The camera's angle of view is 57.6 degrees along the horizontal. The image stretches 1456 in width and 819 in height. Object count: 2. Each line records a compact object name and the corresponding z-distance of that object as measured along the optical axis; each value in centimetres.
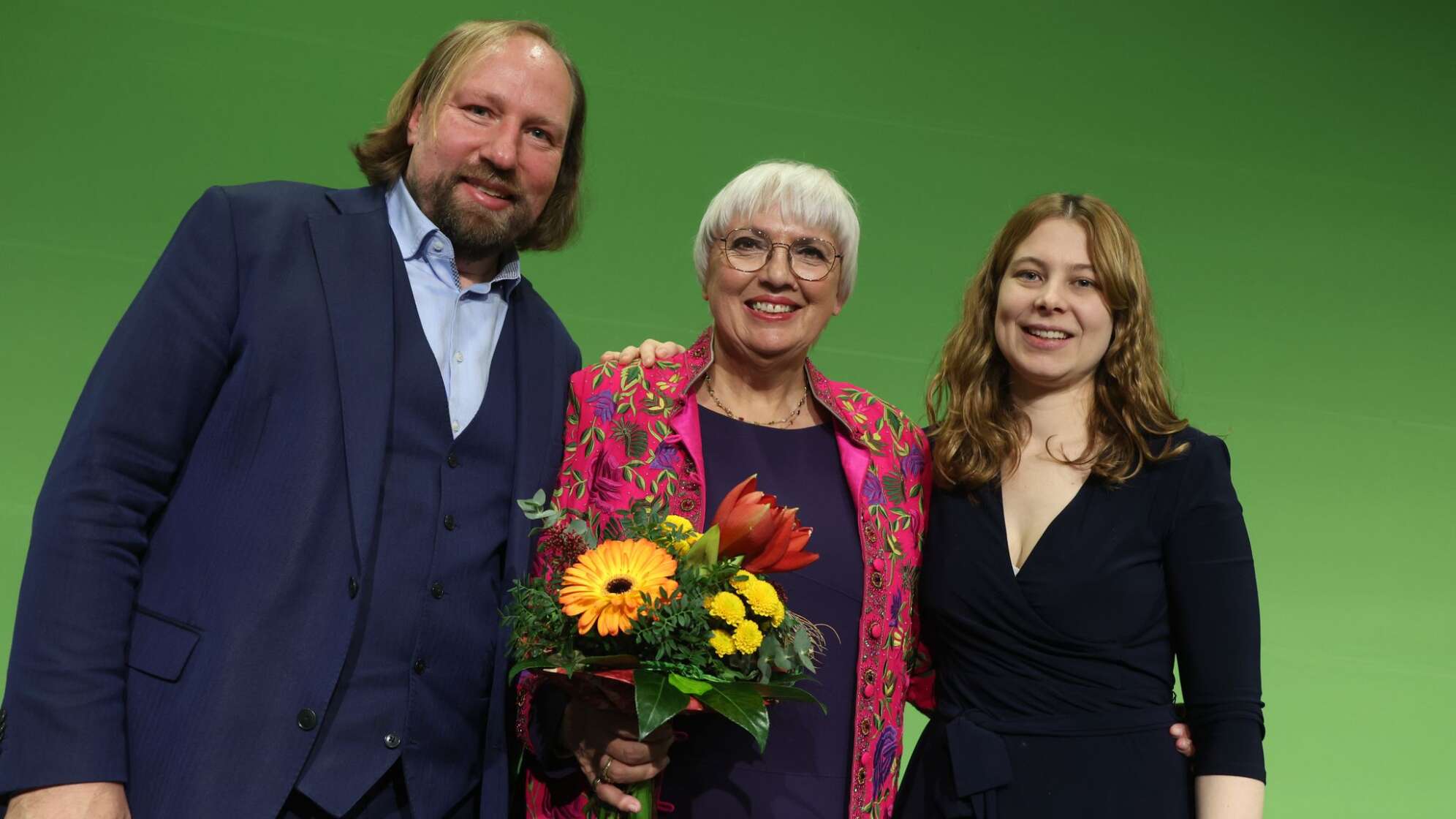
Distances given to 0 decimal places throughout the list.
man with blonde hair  153
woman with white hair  189
